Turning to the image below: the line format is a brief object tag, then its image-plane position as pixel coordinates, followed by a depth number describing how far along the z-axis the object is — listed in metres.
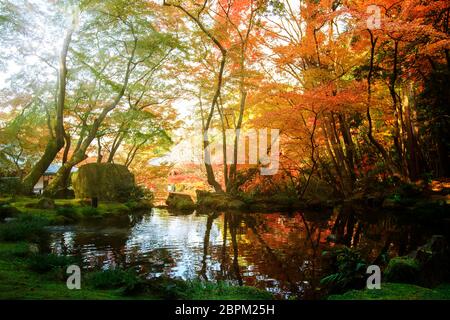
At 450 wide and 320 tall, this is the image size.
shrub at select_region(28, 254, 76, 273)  4.94
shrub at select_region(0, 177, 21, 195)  13.73
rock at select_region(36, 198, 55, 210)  12.07
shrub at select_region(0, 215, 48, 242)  6.95
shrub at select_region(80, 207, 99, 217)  12.91
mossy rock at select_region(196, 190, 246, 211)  17.91
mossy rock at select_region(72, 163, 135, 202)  17.50
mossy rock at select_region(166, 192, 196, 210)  19.09
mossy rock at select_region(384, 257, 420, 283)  4.69
